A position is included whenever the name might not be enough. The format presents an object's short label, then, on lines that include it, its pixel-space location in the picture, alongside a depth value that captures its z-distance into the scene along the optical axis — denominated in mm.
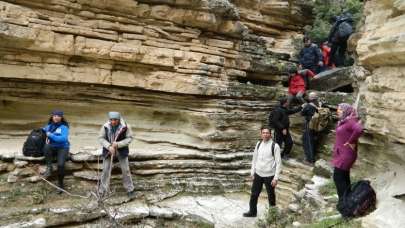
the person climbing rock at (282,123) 9516
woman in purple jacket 5957
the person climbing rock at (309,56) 12484
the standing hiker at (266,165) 7215
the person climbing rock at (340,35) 12195
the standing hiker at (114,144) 7812
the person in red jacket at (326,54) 13586
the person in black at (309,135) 9391
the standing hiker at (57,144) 7754
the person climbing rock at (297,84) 10883
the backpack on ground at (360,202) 5719
